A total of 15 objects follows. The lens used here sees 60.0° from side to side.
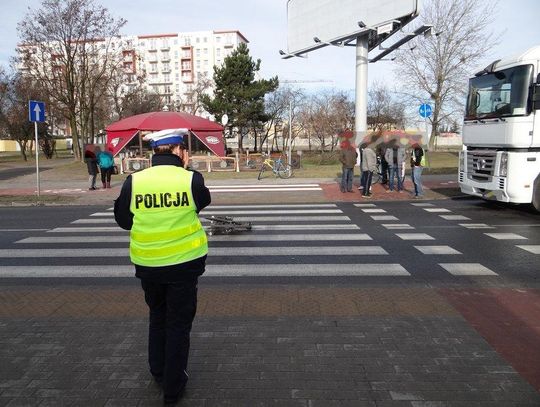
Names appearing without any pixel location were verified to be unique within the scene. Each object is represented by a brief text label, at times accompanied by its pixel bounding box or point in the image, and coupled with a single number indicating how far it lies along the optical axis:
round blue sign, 20.19
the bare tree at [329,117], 43.00
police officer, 3.08
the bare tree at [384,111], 46.00
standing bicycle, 21.92
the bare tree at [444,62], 37.03
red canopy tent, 28.95
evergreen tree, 44.22
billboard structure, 24.73
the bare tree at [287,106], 55.72
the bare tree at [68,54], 32.53
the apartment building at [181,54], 120.06
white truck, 10.72
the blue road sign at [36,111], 15.48
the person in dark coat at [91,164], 18.25
